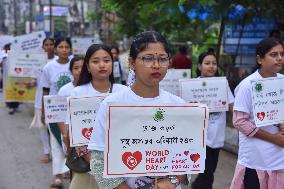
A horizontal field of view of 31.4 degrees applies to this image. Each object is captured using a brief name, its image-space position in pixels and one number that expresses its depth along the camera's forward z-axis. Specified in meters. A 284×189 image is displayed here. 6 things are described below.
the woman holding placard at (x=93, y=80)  3.72
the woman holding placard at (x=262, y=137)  3.57
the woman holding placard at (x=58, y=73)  6.13
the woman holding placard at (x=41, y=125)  7.04
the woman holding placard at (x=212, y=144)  4.98
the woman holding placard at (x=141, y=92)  2.50
